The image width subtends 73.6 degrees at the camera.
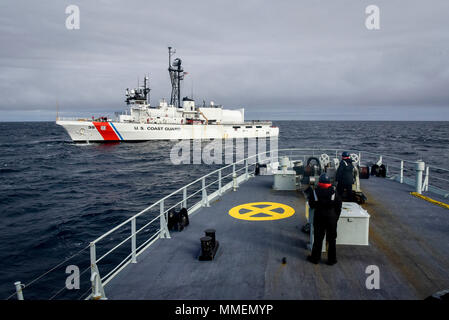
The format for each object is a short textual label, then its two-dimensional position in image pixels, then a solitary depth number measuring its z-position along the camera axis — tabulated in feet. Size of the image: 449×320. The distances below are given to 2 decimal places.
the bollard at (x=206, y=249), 21.72
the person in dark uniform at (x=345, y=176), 30.68
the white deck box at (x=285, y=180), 42.34
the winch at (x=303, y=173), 40.70
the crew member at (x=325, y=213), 19.43
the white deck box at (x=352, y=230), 23.18
